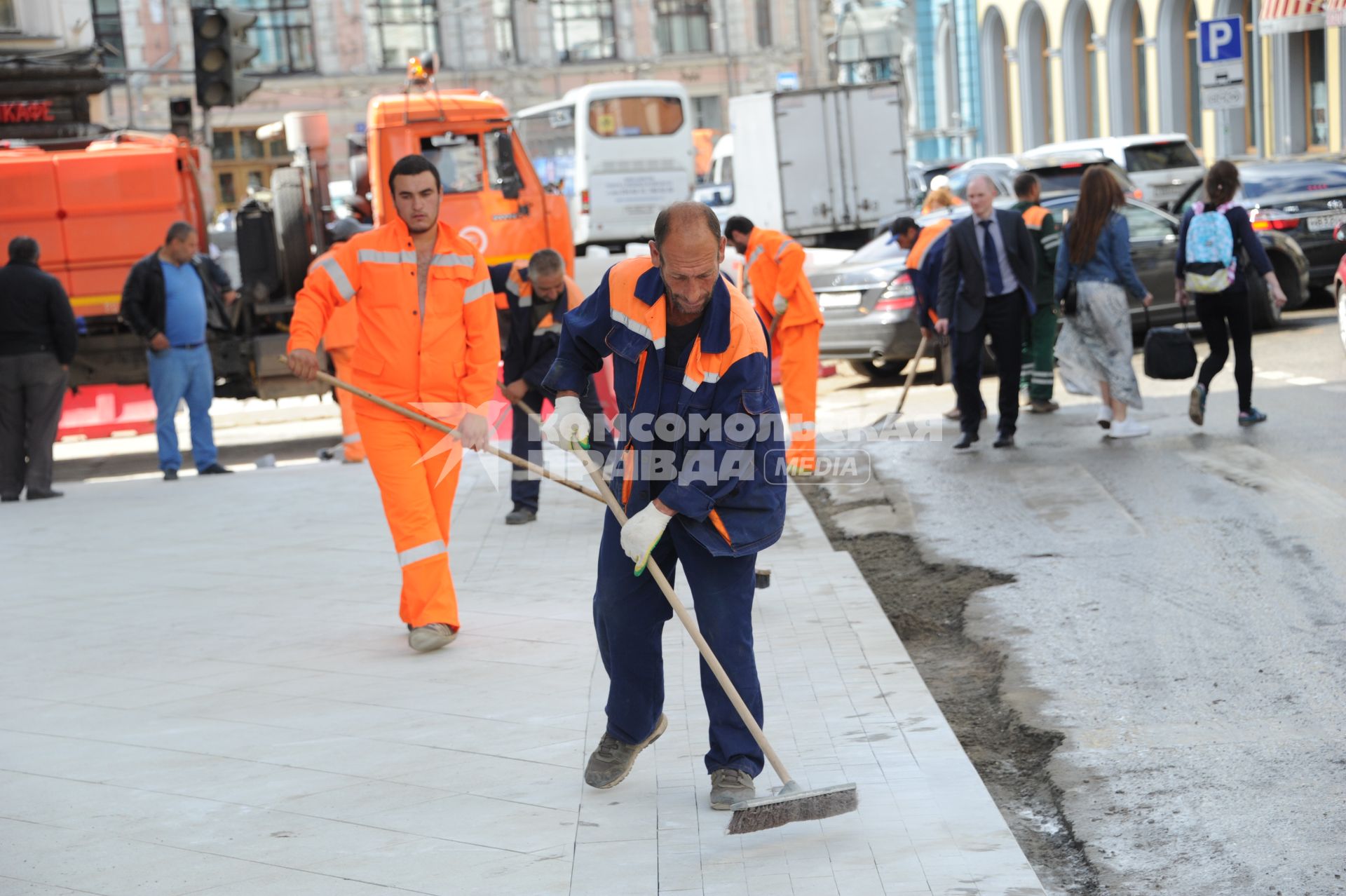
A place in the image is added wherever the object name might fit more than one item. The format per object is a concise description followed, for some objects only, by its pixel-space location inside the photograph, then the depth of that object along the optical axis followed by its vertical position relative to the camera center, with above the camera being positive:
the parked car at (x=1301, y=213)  16.92 -0.92
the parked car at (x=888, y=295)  15.20 -1.30
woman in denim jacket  11.33 -1.02
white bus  28.58 +0.36
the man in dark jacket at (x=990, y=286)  11.38 -0.94
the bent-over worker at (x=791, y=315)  10.91 -1.00
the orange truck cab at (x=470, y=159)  15.86 +0.28
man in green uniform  12.40 -1.27
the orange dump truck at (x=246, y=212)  14.59 -0.07
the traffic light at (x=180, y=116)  15.55 +0.86
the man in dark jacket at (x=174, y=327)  12.84 -0.88
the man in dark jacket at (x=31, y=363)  12.31 -1.04
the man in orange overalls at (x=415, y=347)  6.84 -0.64
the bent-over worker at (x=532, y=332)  9.62 -0.85
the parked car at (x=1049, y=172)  21.56 -0.39
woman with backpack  11.08 -0.96
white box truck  25.25 +0.02
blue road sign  19.20 +1.00
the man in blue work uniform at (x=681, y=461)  4.61 -0.81
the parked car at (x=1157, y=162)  24.81 -0.42
